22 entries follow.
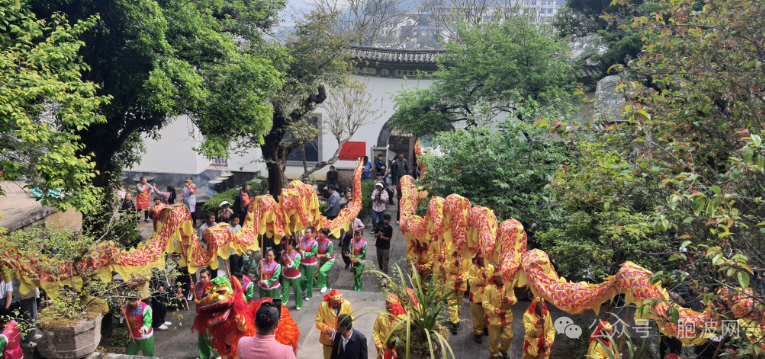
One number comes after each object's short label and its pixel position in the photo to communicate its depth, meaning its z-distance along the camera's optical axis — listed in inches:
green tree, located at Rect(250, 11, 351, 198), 497.4
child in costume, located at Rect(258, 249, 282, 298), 296.4
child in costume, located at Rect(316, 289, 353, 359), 222.2
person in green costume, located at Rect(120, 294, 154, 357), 238.7
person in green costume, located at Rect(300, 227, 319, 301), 330.0
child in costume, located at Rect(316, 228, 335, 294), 343.0
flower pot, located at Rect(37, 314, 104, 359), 207.8
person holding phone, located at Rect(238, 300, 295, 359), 157.9
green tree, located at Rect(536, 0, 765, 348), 126.5
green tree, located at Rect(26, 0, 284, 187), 286.4
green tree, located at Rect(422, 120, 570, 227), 315.3
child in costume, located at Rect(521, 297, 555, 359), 232.7
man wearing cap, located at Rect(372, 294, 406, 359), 201.5
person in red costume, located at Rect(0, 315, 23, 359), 202.2
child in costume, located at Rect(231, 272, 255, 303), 269.0
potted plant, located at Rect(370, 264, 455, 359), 156.9
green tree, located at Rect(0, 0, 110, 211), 204.4
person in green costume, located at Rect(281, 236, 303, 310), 313.7
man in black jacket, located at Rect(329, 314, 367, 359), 185.0
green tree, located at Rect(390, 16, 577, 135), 475.5
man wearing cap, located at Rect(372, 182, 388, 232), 478.3
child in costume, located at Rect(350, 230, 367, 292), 353.2
